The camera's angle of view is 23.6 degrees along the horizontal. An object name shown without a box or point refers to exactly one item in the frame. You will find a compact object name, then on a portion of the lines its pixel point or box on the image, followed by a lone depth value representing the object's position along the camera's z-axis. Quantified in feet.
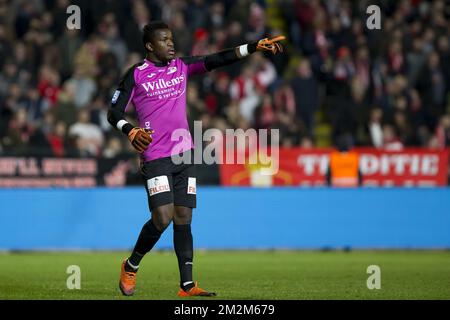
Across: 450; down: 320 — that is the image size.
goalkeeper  35.81
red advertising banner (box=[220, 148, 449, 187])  68.80
